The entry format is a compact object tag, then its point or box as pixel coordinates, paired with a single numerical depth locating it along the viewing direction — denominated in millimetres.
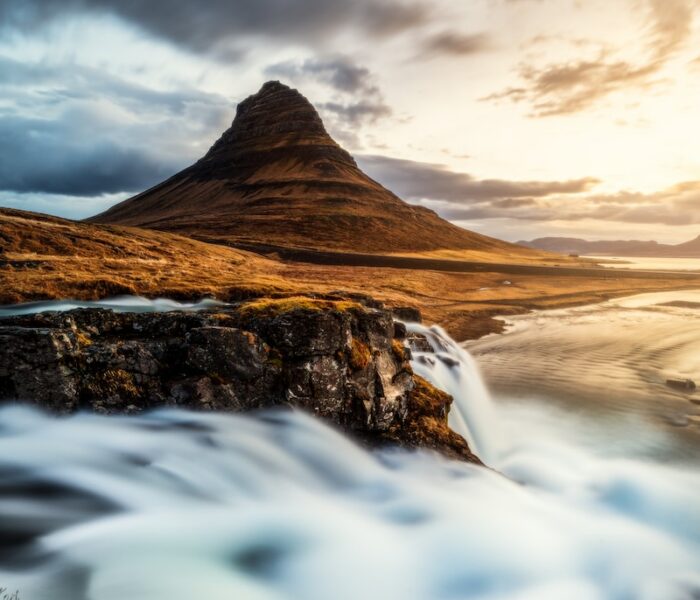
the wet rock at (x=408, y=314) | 29638
